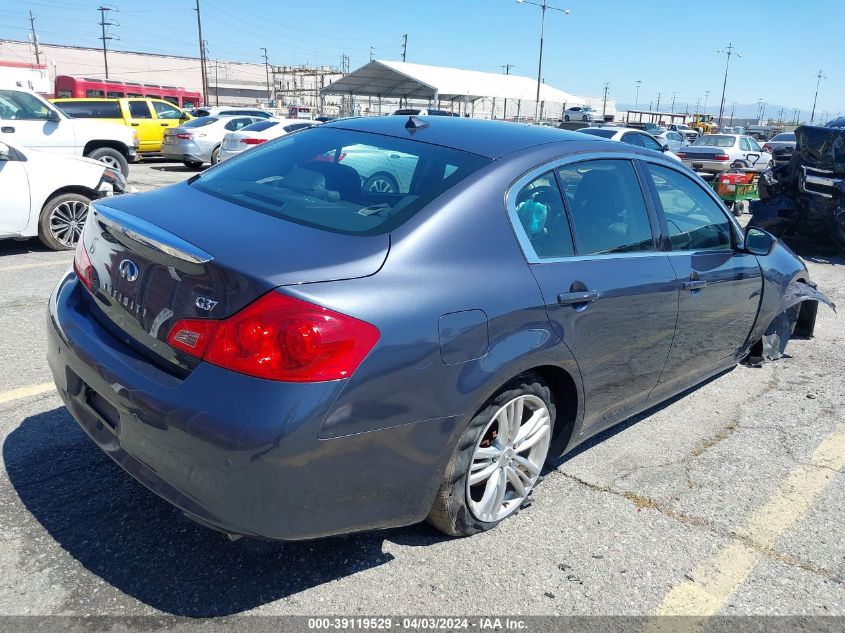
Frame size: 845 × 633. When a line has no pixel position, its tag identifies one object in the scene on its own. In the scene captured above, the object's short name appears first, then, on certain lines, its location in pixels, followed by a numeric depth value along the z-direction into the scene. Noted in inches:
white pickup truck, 442.9
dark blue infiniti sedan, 81.4
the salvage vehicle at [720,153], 837.8
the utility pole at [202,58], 2161.7
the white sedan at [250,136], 624.1
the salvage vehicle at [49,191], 264.8
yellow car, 719.0
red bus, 1352.1
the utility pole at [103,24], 3139.8
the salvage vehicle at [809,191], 371.9
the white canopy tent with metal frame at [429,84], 1533.0
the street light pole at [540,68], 1679.9
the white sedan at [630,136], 698.2
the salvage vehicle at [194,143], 682.2
